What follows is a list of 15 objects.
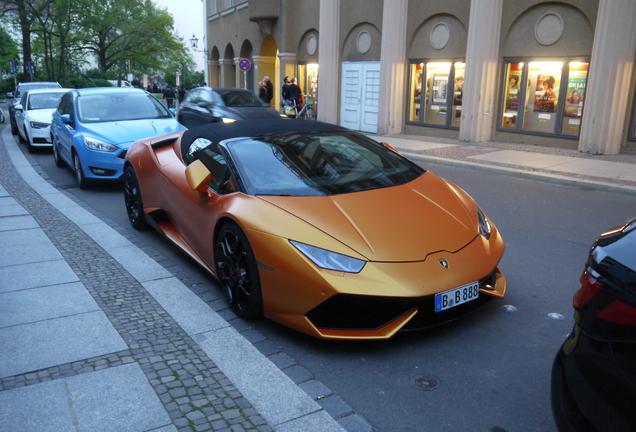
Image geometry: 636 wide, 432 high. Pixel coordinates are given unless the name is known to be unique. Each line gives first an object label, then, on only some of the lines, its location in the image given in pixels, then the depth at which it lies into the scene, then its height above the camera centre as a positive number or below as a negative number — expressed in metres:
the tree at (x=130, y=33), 57.62 +5.19
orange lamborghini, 3.59 -1.00
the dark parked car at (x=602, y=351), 2.00 -0.95
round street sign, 26.65 +0.94
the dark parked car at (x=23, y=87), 19.47 -0.25
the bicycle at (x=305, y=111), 22.64 -0.98
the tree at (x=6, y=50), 60.09 +3.19
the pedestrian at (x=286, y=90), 22.64 -0.15
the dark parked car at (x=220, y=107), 15.41 -0.61
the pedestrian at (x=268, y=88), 24.56 -0.10
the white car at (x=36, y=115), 14.04 -0.88
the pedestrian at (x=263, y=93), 24.11 -0.31
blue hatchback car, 9.23 -0.75
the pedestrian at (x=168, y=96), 33.41 -0.73
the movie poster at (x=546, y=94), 14.66 -0.05
